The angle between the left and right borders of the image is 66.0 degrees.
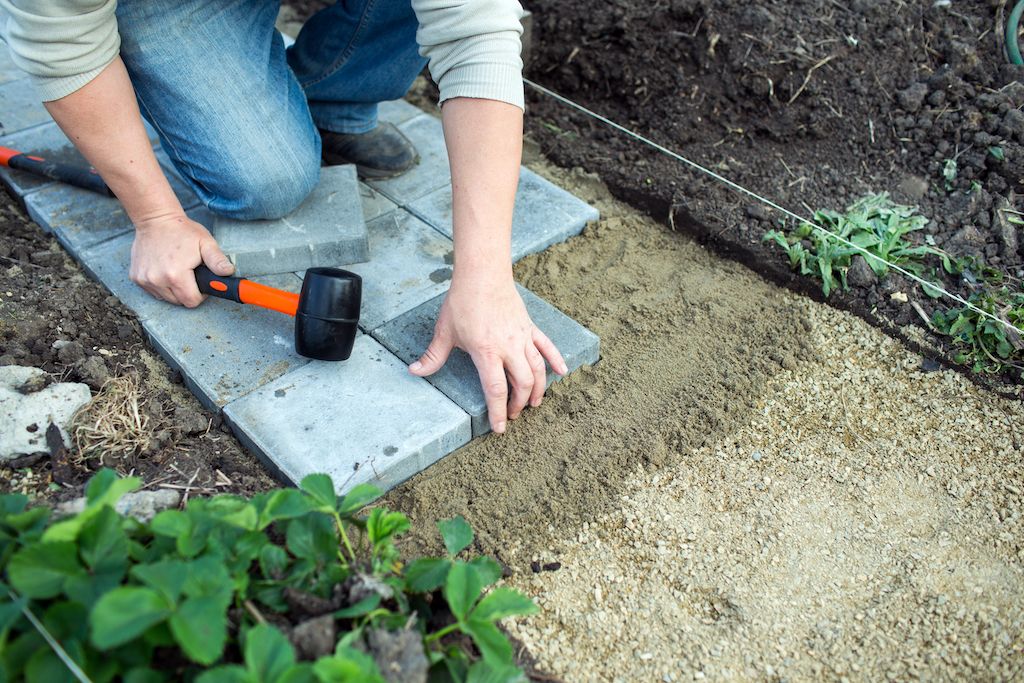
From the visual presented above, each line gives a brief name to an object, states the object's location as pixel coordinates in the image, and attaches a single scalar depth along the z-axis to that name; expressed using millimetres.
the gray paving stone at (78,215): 2641
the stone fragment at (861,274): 2658
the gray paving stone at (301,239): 2518
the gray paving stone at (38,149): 2836
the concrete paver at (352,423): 2033
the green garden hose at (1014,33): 3098
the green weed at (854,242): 2674
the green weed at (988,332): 2426
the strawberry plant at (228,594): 1161
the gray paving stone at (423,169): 2949
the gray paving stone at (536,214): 2787
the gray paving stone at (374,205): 2842
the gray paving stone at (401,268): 2490
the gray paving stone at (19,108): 3117
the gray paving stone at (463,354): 2209
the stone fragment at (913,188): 2926
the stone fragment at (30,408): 1997
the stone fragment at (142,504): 1550
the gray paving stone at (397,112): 3348
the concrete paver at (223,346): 2223
